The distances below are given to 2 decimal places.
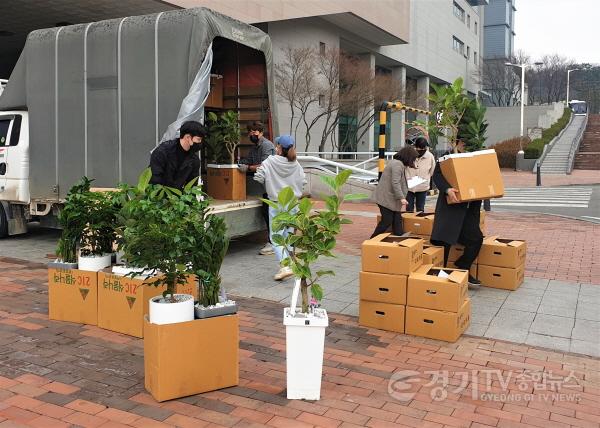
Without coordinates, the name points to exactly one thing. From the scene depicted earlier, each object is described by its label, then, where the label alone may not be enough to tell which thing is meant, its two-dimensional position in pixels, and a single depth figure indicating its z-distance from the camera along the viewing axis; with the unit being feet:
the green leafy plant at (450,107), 26.11
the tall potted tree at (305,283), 12.73
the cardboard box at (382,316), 17.75
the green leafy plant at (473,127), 26.86
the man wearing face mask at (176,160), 19.31
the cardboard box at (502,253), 22.66
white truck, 25.22
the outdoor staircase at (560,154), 111.45
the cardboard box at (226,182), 30.48
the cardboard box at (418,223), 26.05
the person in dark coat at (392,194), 25.53
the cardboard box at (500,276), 22.72
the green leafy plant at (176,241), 12.71
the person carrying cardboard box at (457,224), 21.75
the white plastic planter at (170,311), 12.61
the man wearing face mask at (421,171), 32.22
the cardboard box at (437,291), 16.93
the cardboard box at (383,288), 17.65
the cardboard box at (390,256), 17.60
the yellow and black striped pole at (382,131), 36.37
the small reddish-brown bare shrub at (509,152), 122.21
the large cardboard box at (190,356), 12.55
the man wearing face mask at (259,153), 29.43
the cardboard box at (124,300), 16.10
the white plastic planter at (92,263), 17.25
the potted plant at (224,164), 30.58
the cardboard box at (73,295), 17.38
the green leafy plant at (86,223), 17.25
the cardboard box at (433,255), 20.25
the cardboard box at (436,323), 16.98
